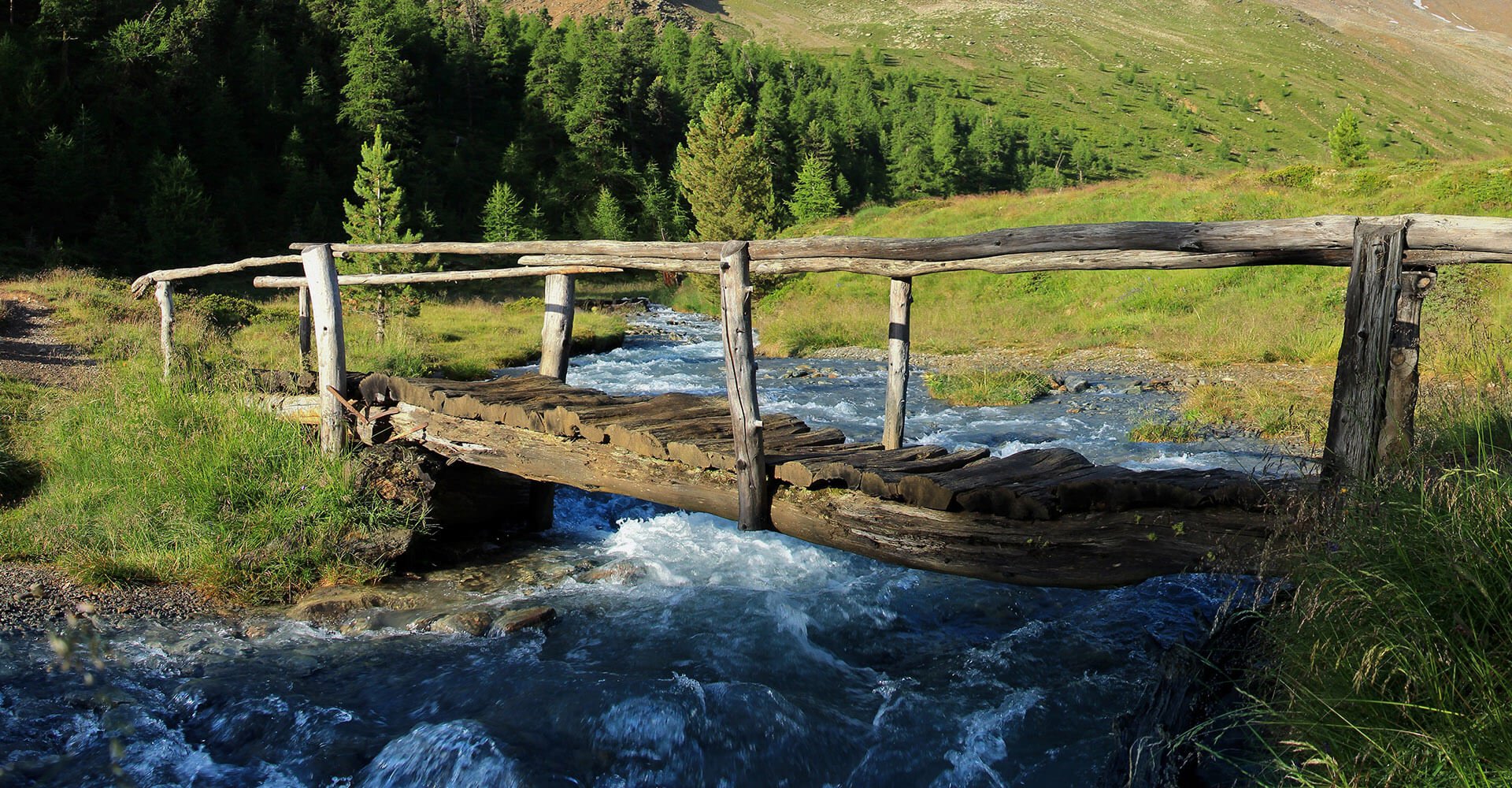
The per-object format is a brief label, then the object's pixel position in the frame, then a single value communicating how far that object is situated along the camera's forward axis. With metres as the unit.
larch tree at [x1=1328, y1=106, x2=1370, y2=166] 42.96
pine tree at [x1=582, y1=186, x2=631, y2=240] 57.34
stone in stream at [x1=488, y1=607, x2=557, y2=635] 6.35
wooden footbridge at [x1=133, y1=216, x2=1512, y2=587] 3.79
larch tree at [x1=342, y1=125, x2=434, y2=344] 26.62
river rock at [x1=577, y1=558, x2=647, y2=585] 7.29
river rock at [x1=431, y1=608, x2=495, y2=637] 6.34
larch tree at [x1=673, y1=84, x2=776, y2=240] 37.50
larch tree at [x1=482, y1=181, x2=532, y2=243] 51.53
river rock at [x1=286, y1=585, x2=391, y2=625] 6.54
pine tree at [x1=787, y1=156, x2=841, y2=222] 55.12
